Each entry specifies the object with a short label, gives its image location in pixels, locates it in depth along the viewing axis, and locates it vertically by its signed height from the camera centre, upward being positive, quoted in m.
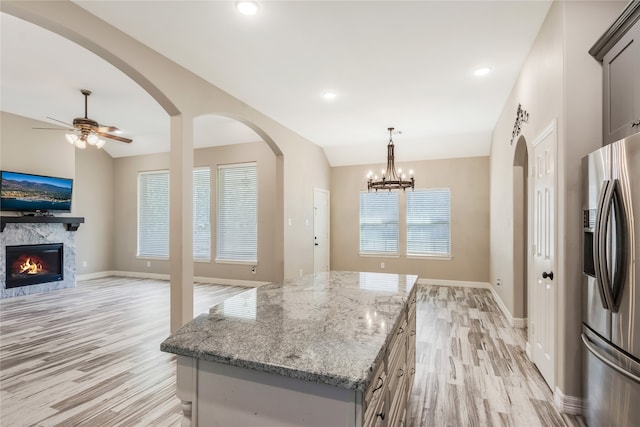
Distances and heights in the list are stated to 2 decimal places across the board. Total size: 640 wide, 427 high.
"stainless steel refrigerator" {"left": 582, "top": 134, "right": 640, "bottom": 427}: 1.64 -0.39
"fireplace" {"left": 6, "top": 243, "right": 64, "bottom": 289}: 5.75 -0.90
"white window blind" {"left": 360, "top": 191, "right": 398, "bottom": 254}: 7.39 -0.13
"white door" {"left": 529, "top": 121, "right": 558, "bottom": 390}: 2.50 -0.38
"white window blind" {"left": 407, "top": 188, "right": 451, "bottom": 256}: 7.00 -0.11
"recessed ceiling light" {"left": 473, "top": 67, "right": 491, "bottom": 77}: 3.53 +1.66
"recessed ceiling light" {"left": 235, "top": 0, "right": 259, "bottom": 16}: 2.44 +1.66
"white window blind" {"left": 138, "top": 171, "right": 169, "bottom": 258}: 7.71 +0.08
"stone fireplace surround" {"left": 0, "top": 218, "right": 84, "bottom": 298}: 5.62 -0.47
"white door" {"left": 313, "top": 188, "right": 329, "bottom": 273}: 7.02 -0.29
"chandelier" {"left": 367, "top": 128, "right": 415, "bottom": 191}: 5.43 +0.61
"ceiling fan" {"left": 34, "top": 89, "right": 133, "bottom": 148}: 4.48 +1.28
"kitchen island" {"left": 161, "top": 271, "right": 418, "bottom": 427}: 1.00 -0.49
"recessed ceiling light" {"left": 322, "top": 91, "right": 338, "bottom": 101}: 4.24 +1.67
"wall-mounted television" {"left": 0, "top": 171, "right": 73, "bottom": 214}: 5.53 +0.46
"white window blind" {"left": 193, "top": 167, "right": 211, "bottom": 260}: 7.18 +0.08
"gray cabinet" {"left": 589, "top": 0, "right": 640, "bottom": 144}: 1.79 +0.89
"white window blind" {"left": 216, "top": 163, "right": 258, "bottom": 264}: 6.78 +0.09
